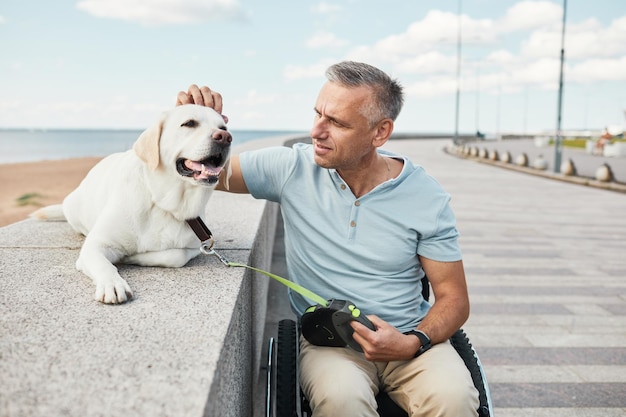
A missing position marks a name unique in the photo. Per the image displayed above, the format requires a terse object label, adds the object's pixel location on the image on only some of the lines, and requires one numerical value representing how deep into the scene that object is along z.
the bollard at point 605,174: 16.23
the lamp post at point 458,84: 45.68
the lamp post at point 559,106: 20.31
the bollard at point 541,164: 21.63
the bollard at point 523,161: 23.48
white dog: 2.84
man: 2.62
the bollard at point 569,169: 19.00
